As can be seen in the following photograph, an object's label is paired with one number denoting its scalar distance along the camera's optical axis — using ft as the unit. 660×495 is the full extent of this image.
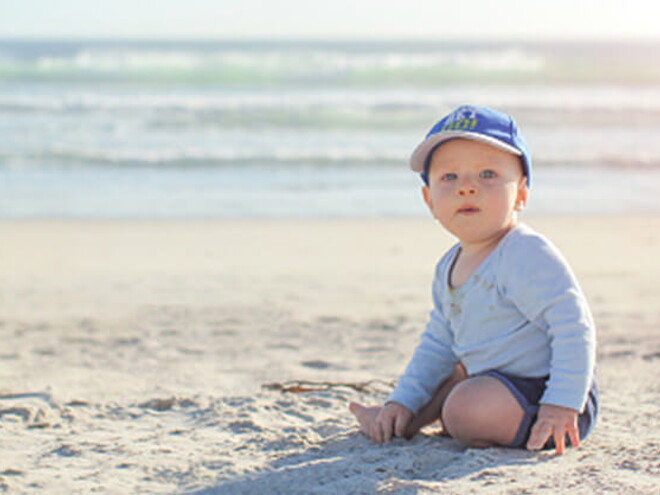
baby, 9.34
